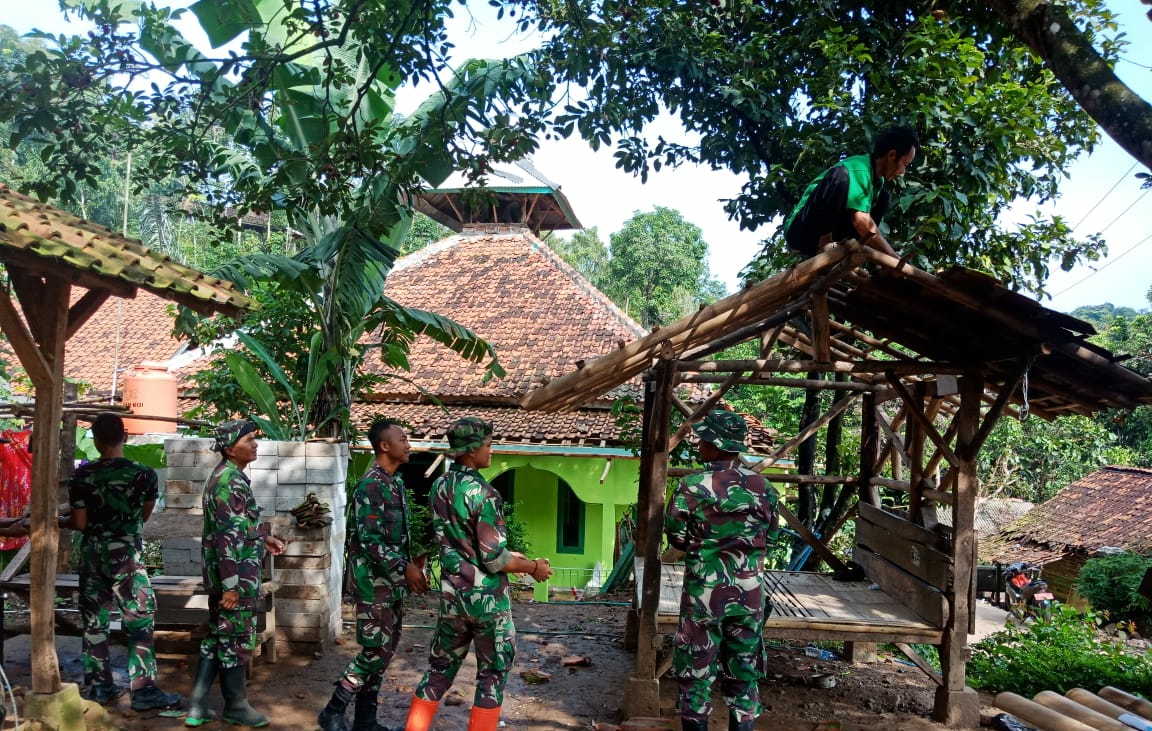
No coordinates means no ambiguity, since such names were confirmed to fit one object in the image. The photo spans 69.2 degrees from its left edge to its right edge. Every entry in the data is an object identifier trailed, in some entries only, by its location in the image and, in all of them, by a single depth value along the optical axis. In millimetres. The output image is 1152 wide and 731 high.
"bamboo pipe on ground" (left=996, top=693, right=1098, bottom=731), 4973
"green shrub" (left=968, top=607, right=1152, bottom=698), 6566
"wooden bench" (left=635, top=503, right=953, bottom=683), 5621
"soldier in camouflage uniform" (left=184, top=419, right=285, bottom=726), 4945
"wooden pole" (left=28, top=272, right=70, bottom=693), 4633
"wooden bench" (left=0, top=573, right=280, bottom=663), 6188
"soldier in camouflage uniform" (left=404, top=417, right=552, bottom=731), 4375
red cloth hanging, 8500
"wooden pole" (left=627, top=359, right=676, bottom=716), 5578
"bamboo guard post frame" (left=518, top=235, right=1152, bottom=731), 5273
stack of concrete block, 6836
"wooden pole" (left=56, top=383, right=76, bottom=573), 7559
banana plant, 6414
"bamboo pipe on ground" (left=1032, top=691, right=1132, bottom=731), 4902
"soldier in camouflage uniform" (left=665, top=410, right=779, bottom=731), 4551
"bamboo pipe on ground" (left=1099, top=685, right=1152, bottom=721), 5234
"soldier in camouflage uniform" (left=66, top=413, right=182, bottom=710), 5145
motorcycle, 11210
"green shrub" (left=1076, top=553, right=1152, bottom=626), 15016
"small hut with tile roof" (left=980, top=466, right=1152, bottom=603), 18125
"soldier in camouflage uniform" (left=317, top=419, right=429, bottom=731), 4805
